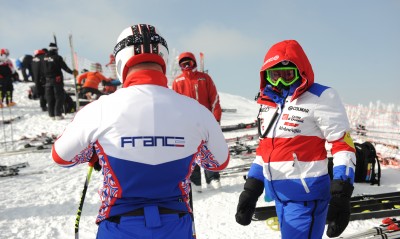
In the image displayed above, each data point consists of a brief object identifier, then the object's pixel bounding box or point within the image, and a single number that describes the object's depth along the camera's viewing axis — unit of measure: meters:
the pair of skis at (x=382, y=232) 3.59
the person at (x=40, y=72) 12.12
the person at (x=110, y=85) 16.27
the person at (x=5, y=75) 14.02
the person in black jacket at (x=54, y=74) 11.48
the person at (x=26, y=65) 21.83
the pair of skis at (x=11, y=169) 6.59
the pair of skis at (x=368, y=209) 4.49
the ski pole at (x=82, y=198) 2.15
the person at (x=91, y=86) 15.02
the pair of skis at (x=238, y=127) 11.62
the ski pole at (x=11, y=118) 9.71
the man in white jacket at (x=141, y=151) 1.58
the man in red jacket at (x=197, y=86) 5.90
